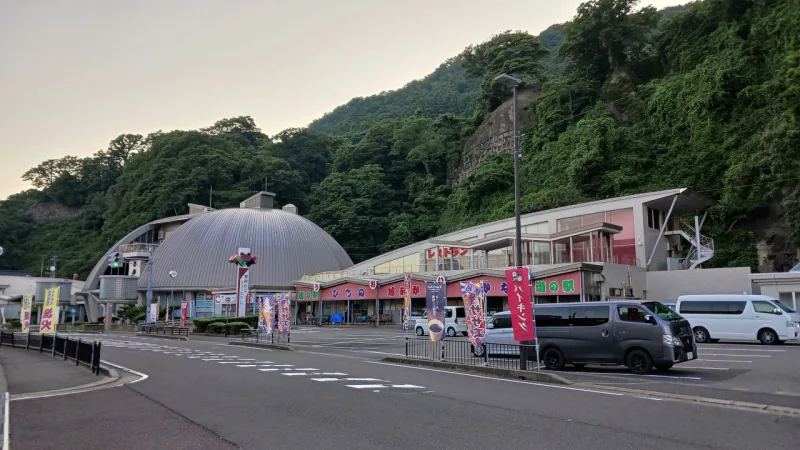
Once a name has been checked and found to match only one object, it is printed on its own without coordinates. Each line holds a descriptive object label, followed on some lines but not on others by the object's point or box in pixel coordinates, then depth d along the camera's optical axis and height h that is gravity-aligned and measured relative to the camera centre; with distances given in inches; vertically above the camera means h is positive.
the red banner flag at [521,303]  541.5 -6.2
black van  521.0 -39.6
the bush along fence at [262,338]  1101.1 -93.4
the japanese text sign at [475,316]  634.2 -23.1
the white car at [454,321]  1157.1 -52.3
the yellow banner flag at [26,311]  960.3 -27.8
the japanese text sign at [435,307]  708.7 -14.0
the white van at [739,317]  816.3 -32.0
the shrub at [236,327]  1317.7 -76.0
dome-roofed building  2297.0 +194.9
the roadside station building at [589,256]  1296.8 +118.8
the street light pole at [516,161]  565.9 +150.8
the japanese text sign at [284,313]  1061.8 -33.6
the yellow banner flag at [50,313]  786.2 -25.4
